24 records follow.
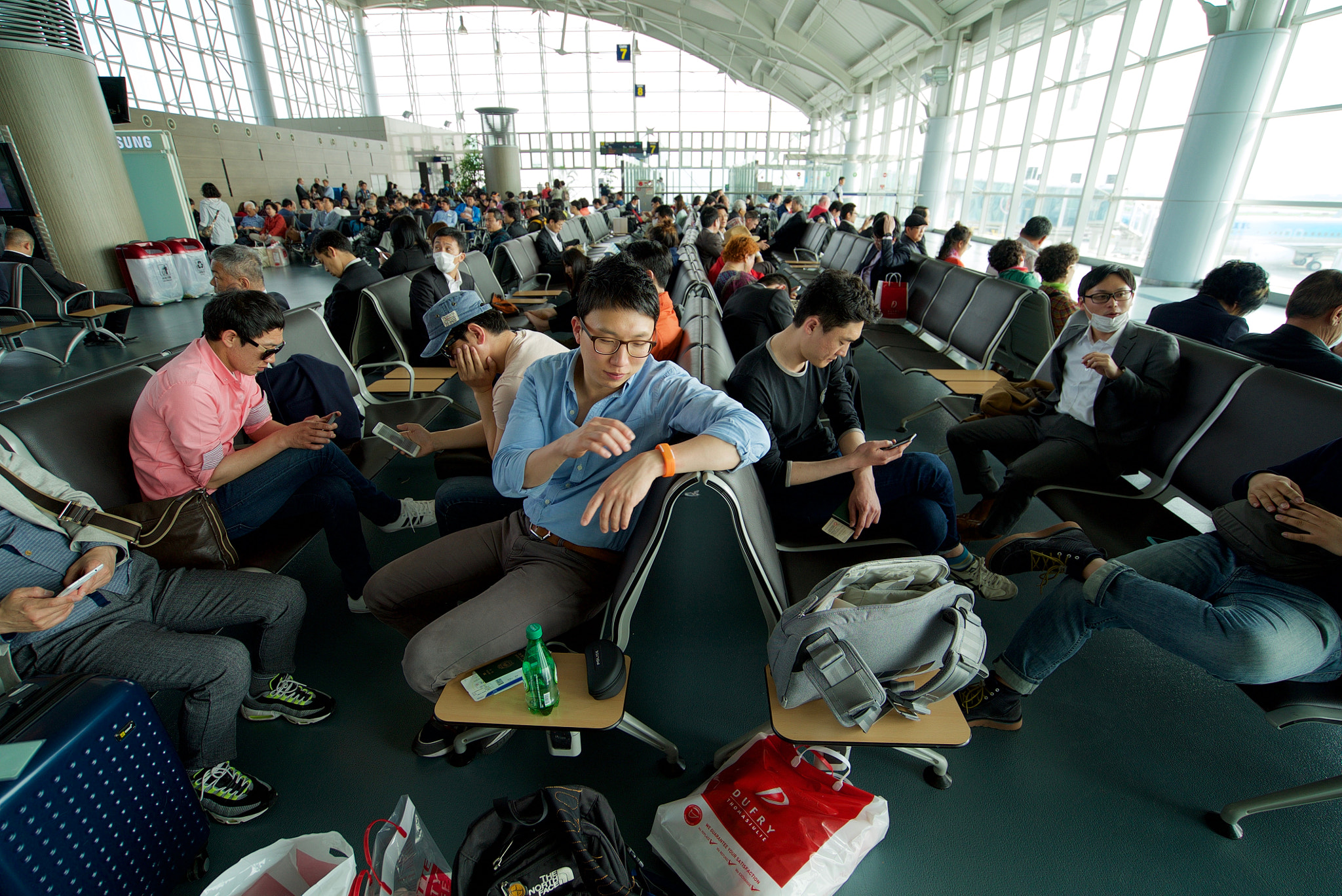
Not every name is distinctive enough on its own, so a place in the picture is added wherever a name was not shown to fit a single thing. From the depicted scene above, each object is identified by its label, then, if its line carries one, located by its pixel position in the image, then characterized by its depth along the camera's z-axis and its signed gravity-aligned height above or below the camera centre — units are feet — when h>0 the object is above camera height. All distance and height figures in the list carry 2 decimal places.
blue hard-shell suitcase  3.59 -3.70
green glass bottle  4.46 -3.39
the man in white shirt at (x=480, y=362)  7.24 -1.94
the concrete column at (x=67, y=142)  21.11 +1.86
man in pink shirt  6.36 -2.63
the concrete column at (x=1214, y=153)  21.13 +1.51
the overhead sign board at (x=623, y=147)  71.05 +5.31
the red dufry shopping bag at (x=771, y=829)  4.43 -4.66
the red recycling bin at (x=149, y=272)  25.12 -3.17
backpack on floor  3.59 -3.83
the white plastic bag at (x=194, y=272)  28.19 -3.53
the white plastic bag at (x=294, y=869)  3.46 -3.85
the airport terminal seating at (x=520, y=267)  21.75 -2.56
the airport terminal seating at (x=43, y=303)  18.02 -3.28
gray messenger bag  4.29 -3.16
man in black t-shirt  6.69 -2.88
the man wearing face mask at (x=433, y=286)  12.35 -1.86
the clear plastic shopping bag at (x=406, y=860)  3.51 -3.84
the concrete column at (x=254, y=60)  65.46 +14.14
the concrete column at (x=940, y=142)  43.21 +3.87
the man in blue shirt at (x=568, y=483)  4.69 -2.30
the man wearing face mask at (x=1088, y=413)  8.08 -2.95
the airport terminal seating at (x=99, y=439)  5.85 -2.37
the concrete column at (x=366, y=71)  91.56 +18.19
